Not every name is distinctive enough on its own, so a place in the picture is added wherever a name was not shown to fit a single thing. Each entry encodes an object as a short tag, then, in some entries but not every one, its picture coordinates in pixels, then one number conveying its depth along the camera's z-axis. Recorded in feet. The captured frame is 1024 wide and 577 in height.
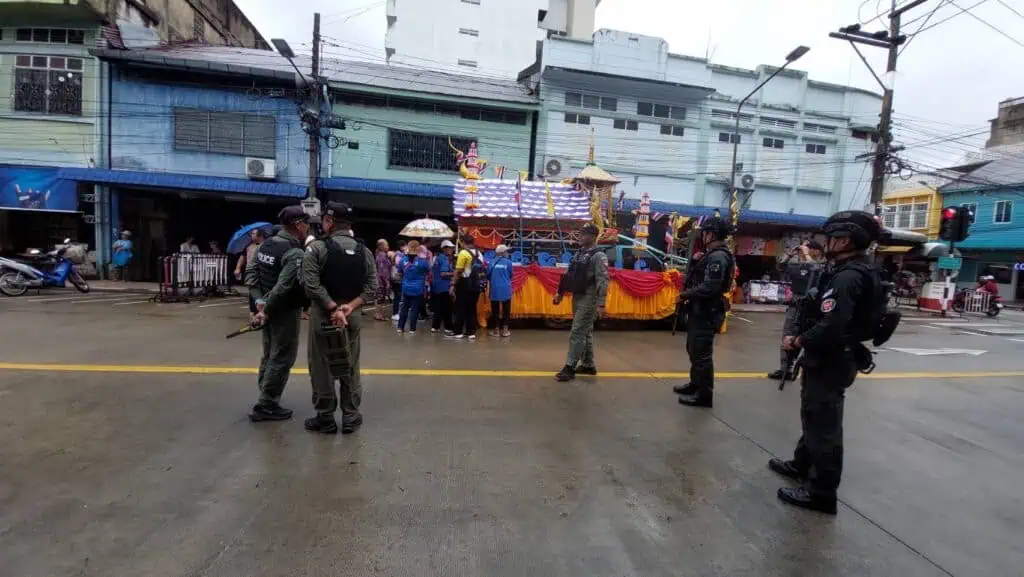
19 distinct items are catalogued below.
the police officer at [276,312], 14.30
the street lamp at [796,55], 49.02
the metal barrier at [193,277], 41.96
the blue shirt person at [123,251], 53.93
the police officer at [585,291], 19.97
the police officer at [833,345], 10.26
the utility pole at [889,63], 43.96
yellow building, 99.55
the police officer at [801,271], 20.53
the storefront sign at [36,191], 55.11
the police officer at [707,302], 16.60
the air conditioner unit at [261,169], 58.44
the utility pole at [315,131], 49.73
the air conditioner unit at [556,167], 64.34
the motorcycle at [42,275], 40.47
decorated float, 33.01
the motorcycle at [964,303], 60.80
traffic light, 39.96
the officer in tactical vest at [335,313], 13.38
